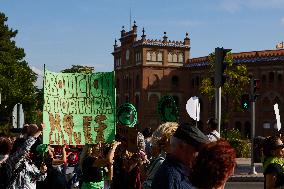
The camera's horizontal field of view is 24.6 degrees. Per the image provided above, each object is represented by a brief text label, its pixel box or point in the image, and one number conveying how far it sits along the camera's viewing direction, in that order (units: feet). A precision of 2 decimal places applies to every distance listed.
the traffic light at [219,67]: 44.60
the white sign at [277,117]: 42.64
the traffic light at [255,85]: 68.44
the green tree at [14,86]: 147.33
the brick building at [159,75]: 263.29
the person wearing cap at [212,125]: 35.70
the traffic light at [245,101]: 62.49
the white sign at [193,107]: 48.96
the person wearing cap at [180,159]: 13.55
